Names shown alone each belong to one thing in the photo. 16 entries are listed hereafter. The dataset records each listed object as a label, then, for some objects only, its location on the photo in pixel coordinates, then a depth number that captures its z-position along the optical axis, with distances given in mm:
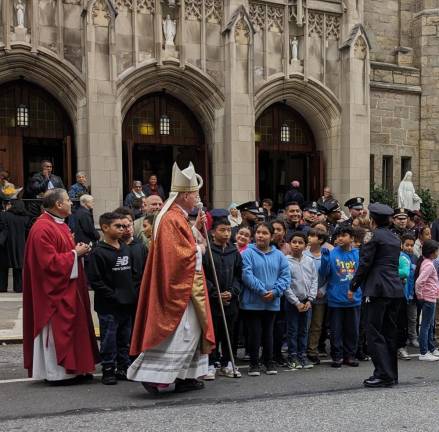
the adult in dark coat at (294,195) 16438
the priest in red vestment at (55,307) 6164
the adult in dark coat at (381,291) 6258
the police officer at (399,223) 8992
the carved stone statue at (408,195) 19078
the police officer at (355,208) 10219
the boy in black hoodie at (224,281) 6570
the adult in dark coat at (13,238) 11766
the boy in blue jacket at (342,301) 7305
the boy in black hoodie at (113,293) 6262
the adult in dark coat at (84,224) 11258
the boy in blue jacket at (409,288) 7996
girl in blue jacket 6770
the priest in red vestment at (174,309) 5668
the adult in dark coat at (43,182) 13336
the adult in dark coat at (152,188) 14641
